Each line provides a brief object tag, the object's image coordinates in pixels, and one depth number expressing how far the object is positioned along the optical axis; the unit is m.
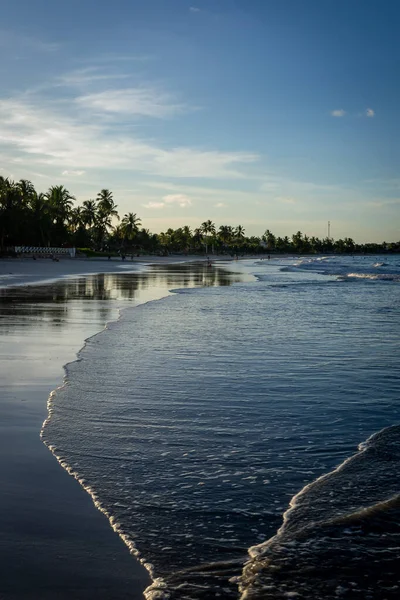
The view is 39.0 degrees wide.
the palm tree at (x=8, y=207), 76.81
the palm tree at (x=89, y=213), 122.50
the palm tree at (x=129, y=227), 147.12
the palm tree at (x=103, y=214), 125.44
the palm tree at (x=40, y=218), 90.06
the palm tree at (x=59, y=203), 100.50
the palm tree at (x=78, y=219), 121.19
